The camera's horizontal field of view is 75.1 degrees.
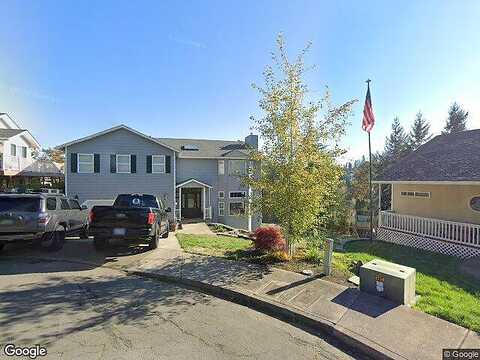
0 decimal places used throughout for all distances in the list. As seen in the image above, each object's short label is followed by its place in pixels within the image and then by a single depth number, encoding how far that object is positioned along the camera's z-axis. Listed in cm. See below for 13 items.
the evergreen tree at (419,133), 4944
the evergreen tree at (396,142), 4836
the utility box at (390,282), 569
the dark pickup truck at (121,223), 928
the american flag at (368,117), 1501
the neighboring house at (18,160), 2530
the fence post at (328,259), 735
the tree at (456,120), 4781
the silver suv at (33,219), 878
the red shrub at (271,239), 908
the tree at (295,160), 854
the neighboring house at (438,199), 1280
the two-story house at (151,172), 2133
